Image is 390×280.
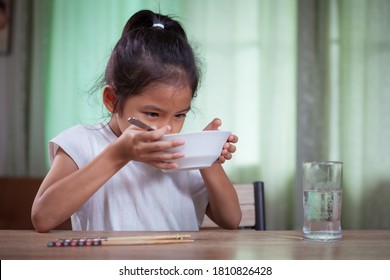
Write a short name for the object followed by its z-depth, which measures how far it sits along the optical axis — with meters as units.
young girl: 2.31
